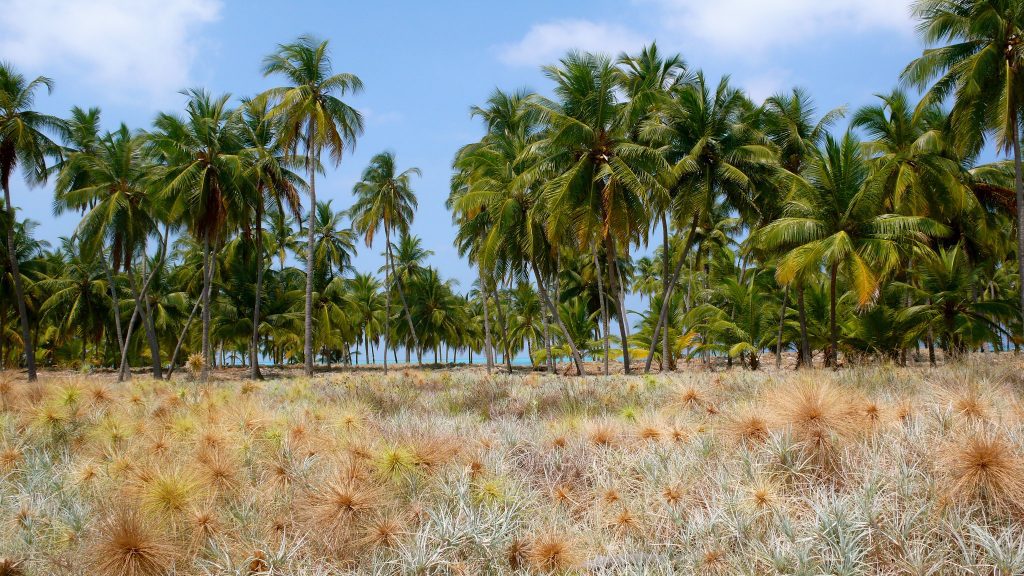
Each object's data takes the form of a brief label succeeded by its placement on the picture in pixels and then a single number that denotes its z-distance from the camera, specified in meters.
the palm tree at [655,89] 19.23
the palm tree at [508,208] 22.08
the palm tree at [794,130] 24.25
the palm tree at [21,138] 22.88
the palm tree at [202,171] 23.25
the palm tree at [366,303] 47.67
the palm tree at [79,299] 36.00
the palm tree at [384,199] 35.59
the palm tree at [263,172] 26.27
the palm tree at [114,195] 24.39
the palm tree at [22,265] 33.09
